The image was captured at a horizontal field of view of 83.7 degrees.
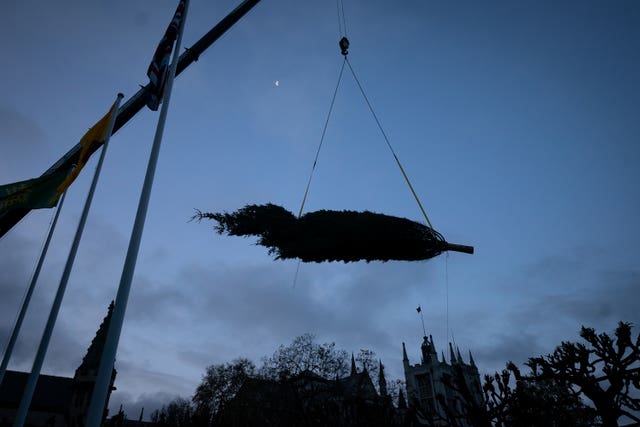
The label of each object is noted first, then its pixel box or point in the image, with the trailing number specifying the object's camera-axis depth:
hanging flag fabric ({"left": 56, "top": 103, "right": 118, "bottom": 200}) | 15.37
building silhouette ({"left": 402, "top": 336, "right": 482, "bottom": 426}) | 82.56
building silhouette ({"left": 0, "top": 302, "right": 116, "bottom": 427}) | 41.81
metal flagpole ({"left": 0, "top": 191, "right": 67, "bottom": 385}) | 14.98
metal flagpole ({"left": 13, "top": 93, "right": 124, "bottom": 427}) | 11.80
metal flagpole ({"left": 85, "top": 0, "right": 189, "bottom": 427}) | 5.38
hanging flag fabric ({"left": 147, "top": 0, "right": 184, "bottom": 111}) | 10.70
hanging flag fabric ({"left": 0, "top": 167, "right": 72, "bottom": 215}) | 15.21
